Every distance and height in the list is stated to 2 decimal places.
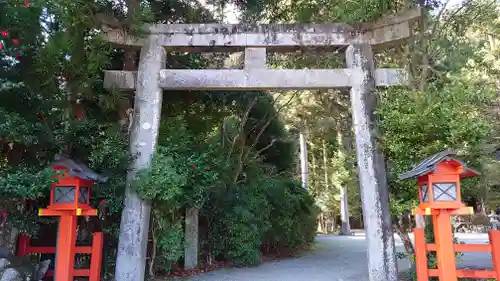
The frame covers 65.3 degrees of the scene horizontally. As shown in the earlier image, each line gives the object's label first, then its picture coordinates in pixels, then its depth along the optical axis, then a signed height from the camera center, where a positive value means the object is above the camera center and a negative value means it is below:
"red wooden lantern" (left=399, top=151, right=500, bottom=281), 5.93 +0.09
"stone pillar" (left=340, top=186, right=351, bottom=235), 22.42 -0.05
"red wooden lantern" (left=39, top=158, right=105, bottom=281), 6.08 +0.07
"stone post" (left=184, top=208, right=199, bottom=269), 9.61 -0.66
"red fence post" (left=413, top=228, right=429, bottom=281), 6.38 -0.70
